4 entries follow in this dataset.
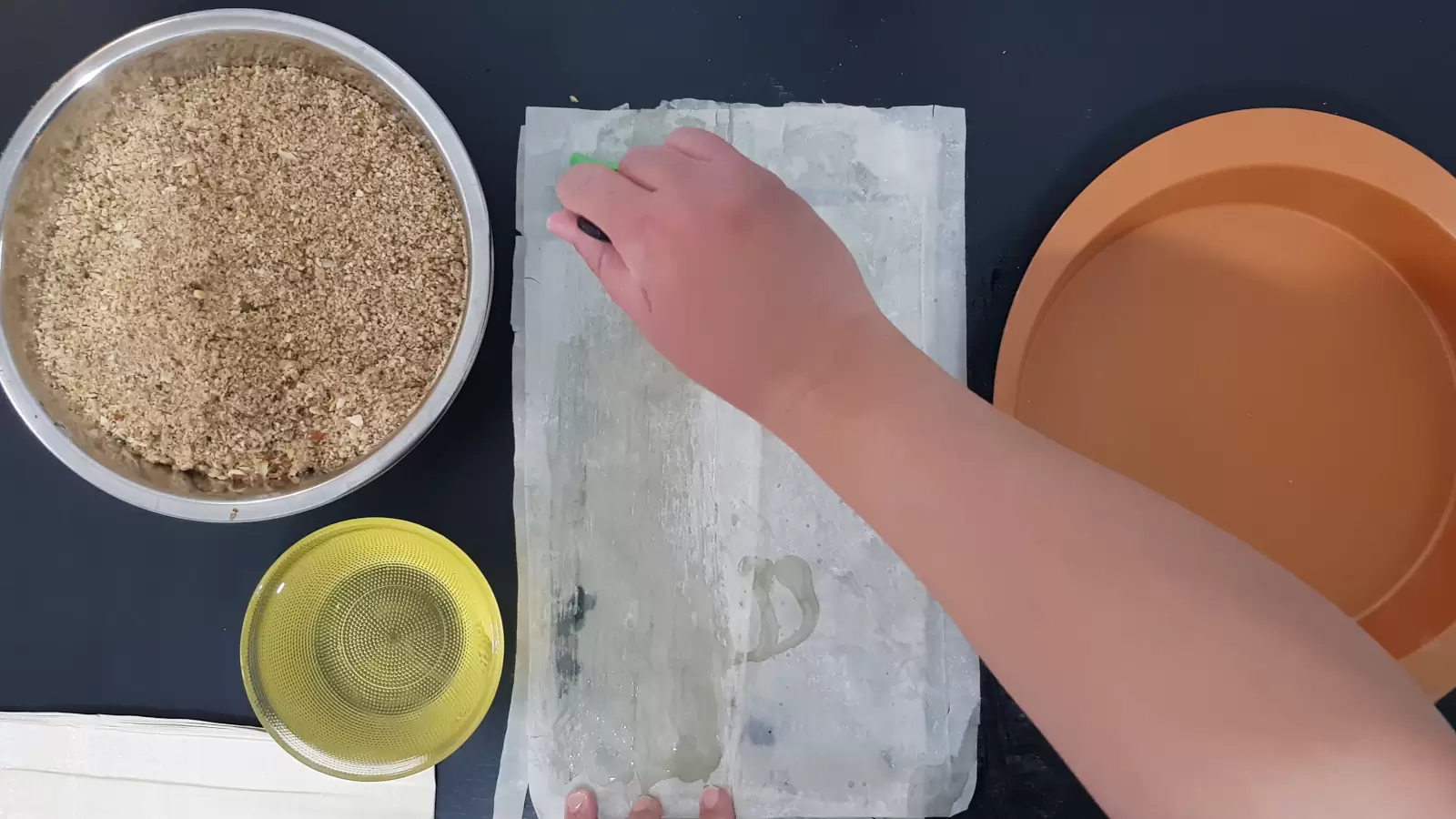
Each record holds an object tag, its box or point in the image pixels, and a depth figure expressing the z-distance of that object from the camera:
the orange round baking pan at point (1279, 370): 0.57
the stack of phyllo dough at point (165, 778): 0.56
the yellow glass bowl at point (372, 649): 0.53
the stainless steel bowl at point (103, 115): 0.50
